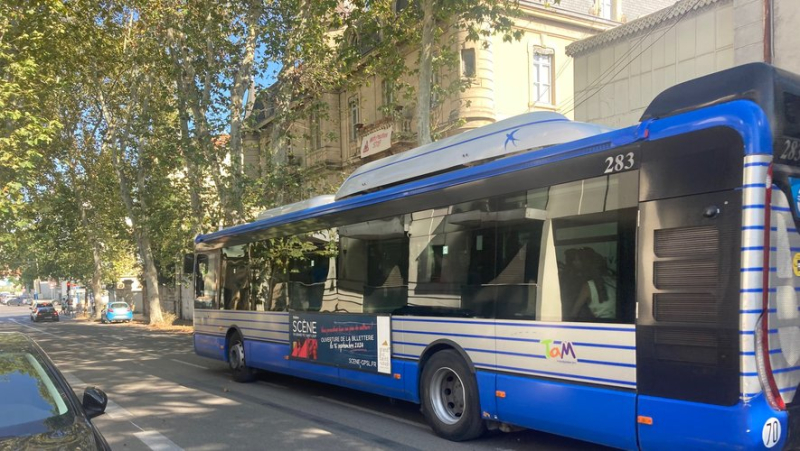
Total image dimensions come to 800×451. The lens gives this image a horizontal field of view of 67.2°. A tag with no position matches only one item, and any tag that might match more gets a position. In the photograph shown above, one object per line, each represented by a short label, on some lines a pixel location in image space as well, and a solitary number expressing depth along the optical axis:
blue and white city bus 4.23
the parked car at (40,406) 3.66
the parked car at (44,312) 45.47
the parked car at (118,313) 38.69
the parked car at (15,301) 107.44
